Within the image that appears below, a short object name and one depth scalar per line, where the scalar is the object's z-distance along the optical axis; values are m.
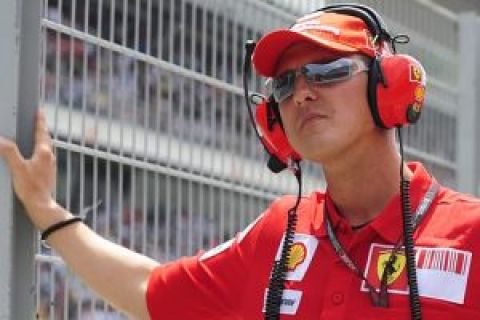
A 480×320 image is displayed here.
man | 7.01
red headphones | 7.26
